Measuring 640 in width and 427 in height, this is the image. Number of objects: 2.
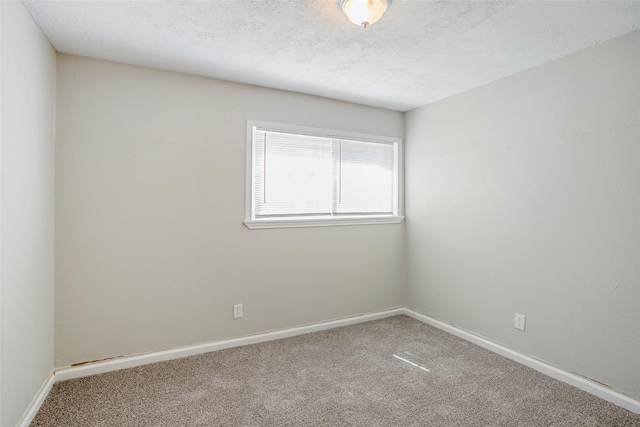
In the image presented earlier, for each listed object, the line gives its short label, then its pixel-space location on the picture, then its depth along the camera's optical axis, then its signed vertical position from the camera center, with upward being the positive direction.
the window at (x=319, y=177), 3.10 +0.33
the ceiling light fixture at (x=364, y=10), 1.72 +1.02
